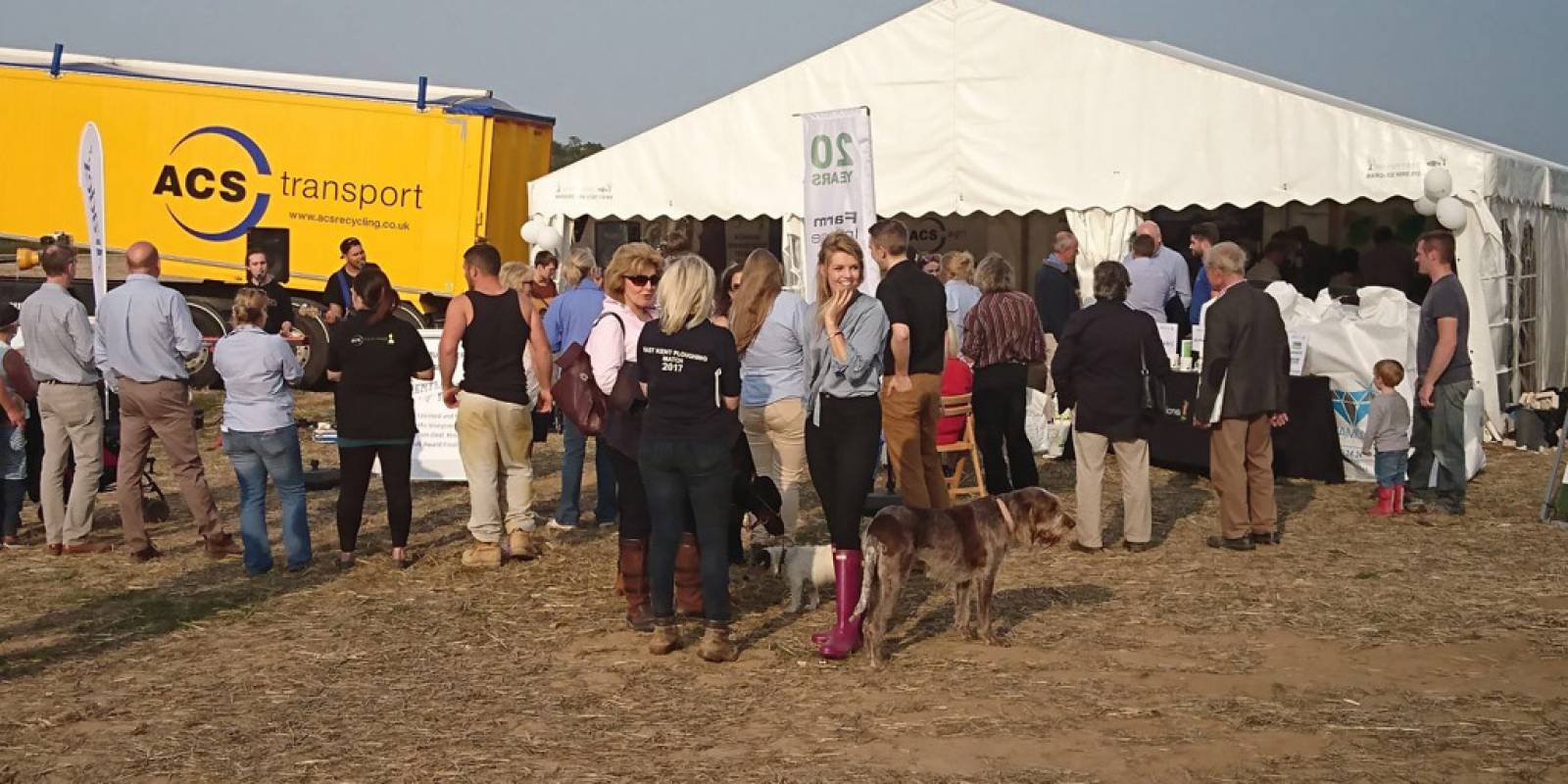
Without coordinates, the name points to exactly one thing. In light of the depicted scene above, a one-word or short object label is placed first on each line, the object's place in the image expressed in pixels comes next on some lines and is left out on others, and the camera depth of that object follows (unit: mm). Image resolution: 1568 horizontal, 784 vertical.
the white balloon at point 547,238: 16469
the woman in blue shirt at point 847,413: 6621
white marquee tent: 13172
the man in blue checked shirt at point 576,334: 9570
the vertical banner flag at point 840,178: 10586
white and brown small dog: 7504
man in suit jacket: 8992
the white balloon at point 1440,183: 12625
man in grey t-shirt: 9867
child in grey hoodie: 10438
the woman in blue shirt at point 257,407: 8359
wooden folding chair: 10844
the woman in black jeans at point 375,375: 8305
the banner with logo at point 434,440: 11672
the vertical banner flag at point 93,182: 11359
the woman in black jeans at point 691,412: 6438
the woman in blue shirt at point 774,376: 7777
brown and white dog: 6457
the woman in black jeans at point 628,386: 6898
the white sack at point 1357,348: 11500
